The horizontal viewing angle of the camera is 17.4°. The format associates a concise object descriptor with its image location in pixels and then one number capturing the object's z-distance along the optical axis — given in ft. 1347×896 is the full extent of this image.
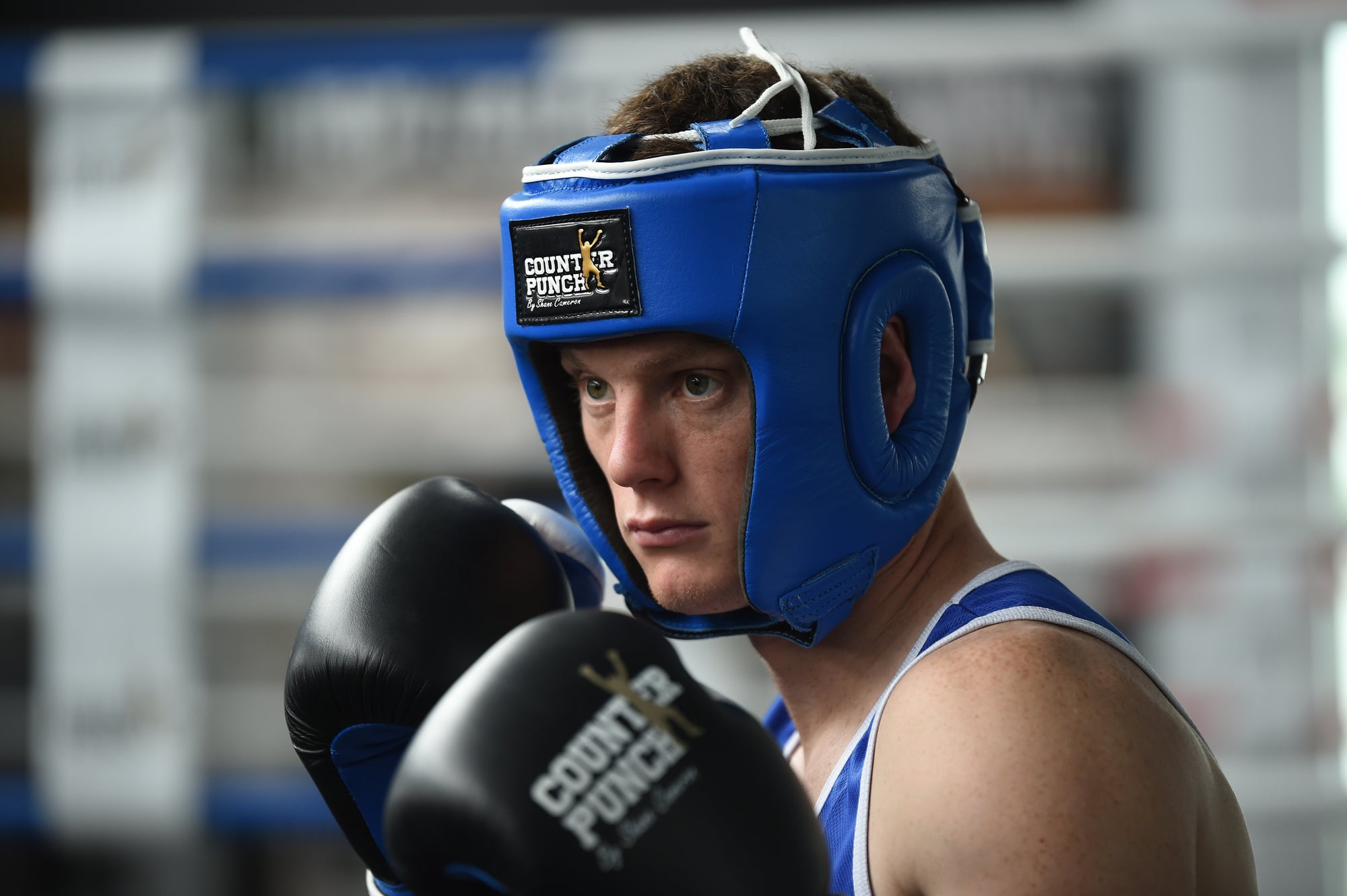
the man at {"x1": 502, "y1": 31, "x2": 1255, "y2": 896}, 6.33
